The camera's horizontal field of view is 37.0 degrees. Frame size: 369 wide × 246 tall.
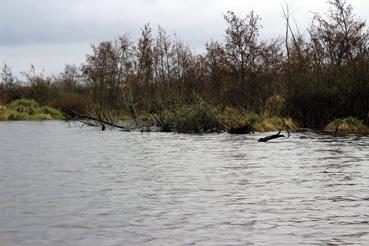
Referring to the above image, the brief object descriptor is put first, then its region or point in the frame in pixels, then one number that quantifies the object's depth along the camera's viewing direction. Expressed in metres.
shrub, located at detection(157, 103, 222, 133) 33.09
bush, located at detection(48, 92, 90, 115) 57.72
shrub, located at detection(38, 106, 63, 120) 58.09
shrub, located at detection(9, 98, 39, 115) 57.50
